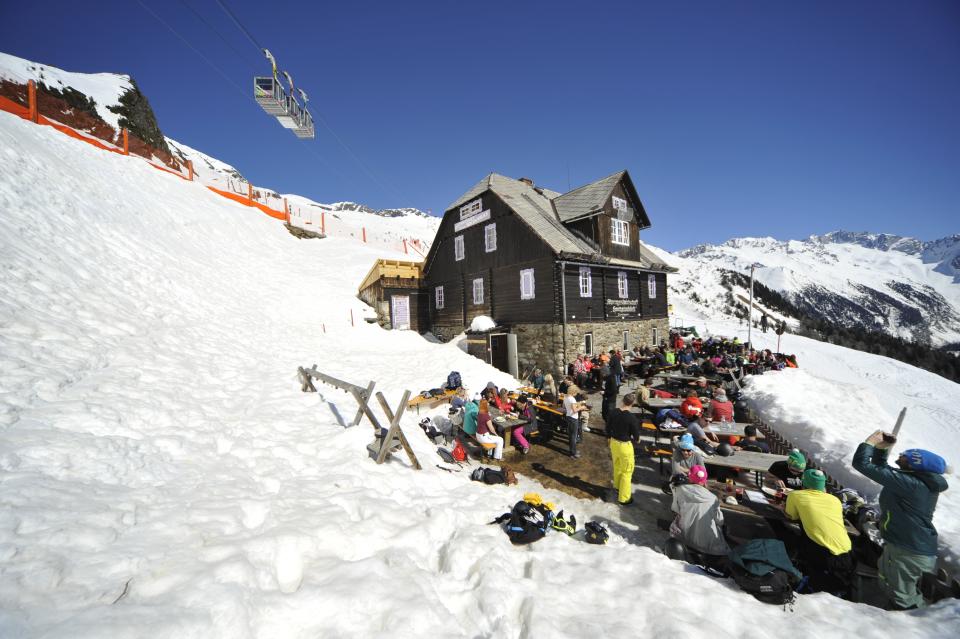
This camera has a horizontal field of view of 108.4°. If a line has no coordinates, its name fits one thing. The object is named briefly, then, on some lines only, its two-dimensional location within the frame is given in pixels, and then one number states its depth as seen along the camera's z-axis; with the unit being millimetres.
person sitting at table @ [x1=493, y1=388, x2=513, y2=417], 9791
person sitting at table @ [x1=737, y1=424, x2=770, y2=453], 7402
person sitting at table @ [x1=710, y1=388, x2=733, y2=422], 8719
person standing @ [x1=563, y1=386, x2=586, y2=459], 8391
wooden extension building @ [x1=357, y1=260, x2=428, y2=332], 21984
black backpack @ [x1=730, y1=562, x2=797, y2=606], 3477
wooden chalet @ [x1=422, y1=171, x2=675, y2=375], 17172
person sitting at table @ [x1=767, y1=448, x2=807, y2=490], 6043
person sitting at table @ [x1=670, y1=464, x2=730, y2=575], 4363
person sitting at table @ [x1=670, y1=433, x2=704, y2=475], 5840
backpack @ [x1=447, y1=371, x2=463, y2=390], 12055
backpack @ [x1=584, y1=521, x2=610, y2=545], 4918
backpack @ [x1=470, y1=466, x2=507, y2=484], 6809
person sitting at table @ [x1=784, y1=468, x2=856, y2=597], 4121
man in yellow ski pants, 6316
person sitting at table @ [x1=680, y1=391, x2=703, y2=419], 8336
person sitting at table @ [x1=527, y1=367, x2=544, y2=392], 13180
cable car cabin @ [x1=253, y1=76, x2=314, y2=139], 13555
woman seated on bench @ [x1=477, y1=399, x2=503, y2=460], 8172
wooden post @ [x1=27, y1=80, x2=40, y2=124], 16078
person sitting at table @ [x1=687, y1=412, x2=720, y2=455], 7230
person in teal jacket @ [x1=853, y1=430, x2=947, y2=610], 3662
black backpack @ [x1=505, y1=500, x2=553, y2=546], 4672
